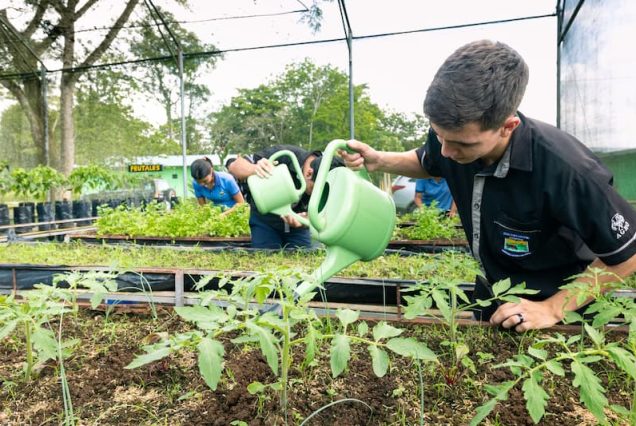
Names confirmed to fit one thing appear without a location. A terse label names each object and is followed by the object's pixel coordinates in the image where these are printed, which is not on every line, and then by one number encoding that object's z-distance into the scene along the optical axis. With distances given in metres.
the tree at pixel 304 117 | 9.60
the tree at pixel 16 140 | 11.86
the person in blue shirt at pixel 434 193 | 4.87
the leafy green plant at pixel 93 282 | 1.12
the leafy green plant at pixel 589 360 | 0.68
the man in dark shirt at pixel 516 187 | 1.03
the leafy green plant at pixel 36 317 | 0.94
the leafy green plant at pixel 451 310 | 1.00
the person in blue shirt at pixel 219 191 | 4.81
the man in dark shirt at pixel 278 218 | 2.80
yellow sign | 10.73
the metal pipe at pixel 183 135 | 7.63
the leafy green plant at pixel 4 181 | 6.76
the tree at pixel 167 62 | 8.86
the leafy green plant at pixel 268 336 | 0.73
